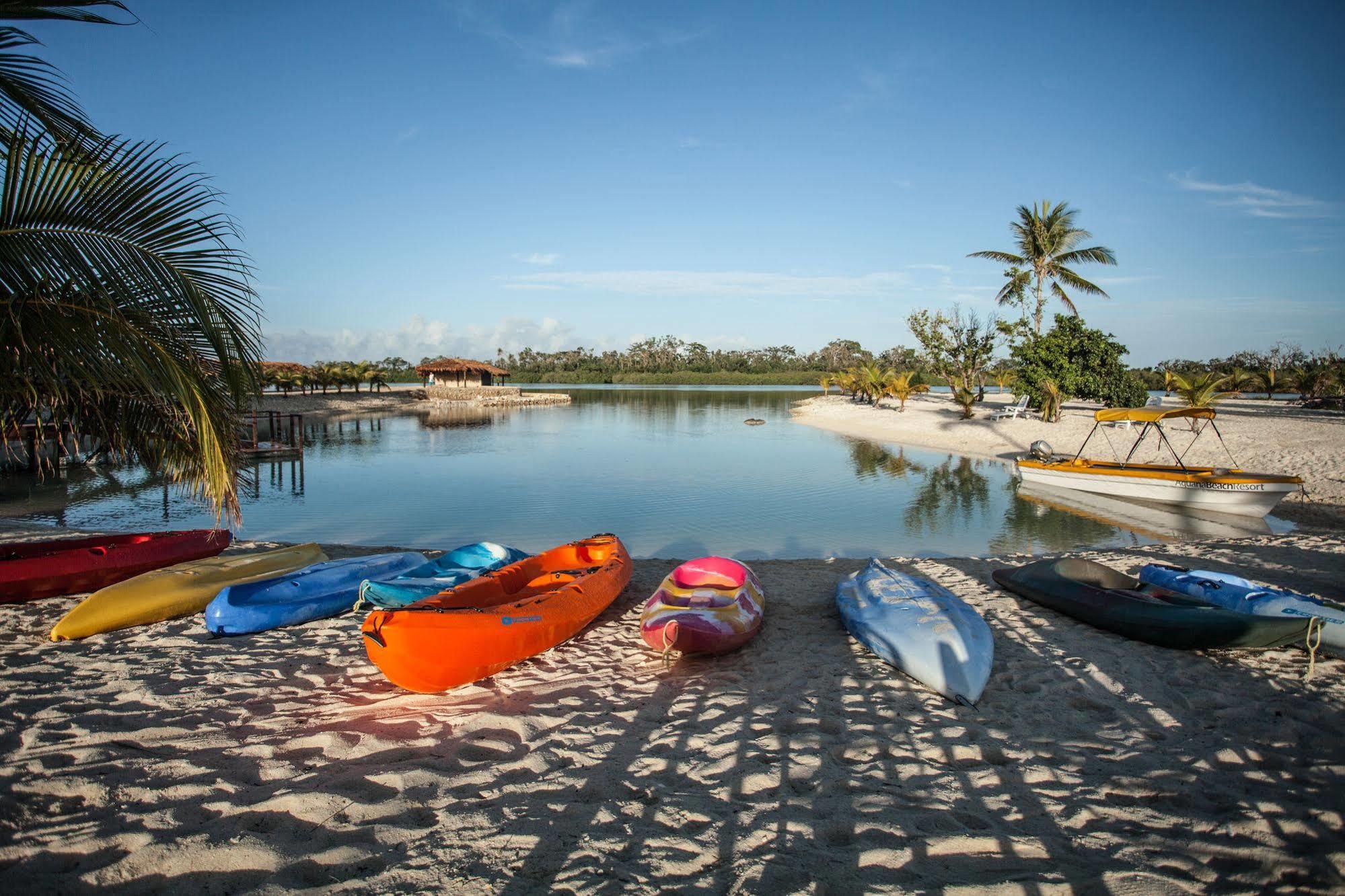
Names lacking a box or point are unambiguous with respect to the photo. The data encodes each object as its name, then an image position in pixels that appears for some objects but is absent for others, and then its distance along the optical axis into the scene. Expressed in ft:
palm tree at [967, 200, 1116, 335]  95.20
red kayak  20.47
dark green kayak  16.85
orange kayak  14.30
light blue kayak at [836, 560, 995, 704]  15.44
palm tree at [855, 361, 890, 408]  132.36
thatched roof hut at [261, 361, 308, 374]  142.10
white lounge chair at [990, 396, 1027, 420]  93.40
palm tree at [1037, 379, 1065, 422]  82.64
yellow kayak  18.35
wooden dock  59.18
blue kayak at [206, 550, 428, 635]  18.78
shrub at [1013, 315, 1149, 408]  84.17
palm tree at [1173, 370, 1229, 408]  63.93
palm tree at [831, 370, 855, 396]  150.78
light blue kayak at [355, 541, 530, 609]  19.72
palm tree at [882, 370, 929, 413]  114.32
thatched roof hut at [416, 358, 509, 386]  182.70
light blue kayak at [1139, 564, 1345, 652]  17.03
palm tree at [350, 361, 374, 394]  167.32
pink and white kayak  17.37
